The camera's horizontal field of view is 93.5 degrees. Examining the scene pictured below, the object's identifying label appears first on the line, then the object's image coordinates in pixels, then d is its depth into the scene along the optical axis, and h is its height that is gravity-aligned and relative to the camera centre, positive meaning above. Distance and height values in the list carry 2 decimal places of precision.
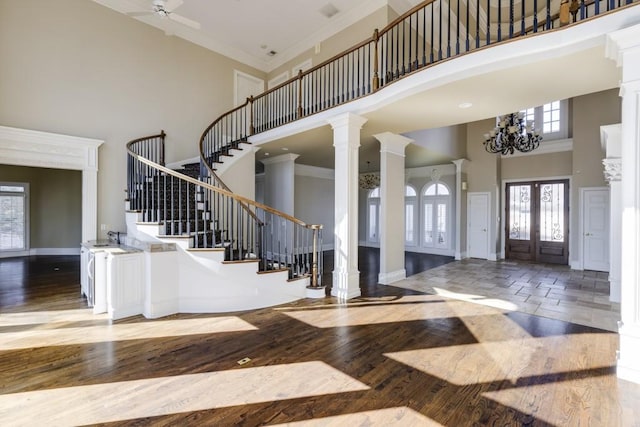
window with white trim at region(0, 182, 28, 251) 8.73 -0.03
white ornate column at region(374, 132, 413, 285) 5.87 +0.16
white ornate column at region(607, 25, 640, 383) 2.49 +0.08
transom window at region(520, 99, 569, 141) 8.48 +2.73
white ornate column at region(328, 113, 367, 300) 4.93 +0.14
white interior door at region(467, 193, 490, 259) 9.17 -0.34
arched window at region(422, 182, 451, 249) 10.08 -0.04
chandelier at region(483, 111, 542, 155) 6.60 +1.78
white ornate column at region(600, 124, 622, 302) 4.76 +0.26
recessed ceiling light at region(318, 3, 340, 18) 6.70 +4.64
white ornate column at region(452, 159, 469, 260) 9.26 +0.34
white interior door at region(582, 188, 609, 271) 7.29 -0.38
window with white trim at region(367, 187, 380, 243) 11.84 -0.07
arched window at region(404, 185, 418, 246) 10.84 -0.07
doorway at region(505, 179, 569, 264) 8.38 -0.22
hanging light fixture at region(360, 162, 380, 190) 9.95 +1.13
